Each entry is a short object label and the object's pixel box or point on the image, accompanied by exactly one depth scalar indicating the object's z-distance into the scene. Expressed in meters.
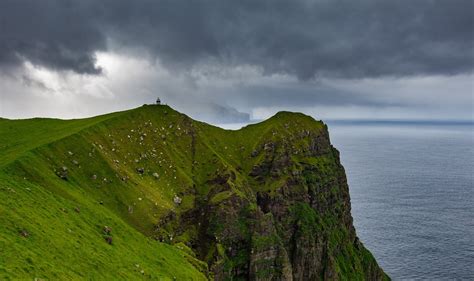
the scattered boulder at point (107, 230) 88.31
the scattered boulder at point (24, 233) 60.39
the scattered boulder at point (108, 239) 84.32
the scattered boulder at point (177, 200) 133.00
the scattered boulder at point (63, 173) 104.81
